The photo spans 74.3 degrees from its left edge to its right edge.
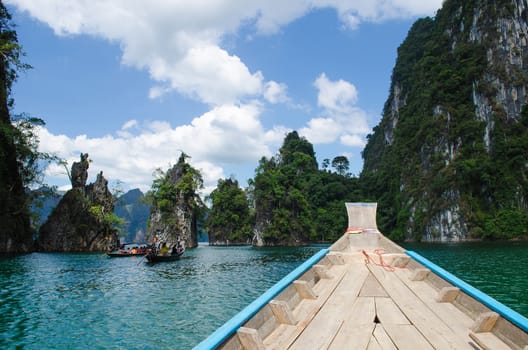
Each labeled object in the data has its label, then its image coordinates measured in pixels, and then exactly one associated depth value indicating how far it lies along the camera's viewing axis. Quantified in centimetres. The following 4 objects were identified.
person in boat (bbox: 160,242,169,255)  2600
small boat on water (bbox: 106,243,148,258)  3008
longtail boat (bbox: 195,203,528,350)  269
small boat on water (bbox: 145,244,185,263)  2416
